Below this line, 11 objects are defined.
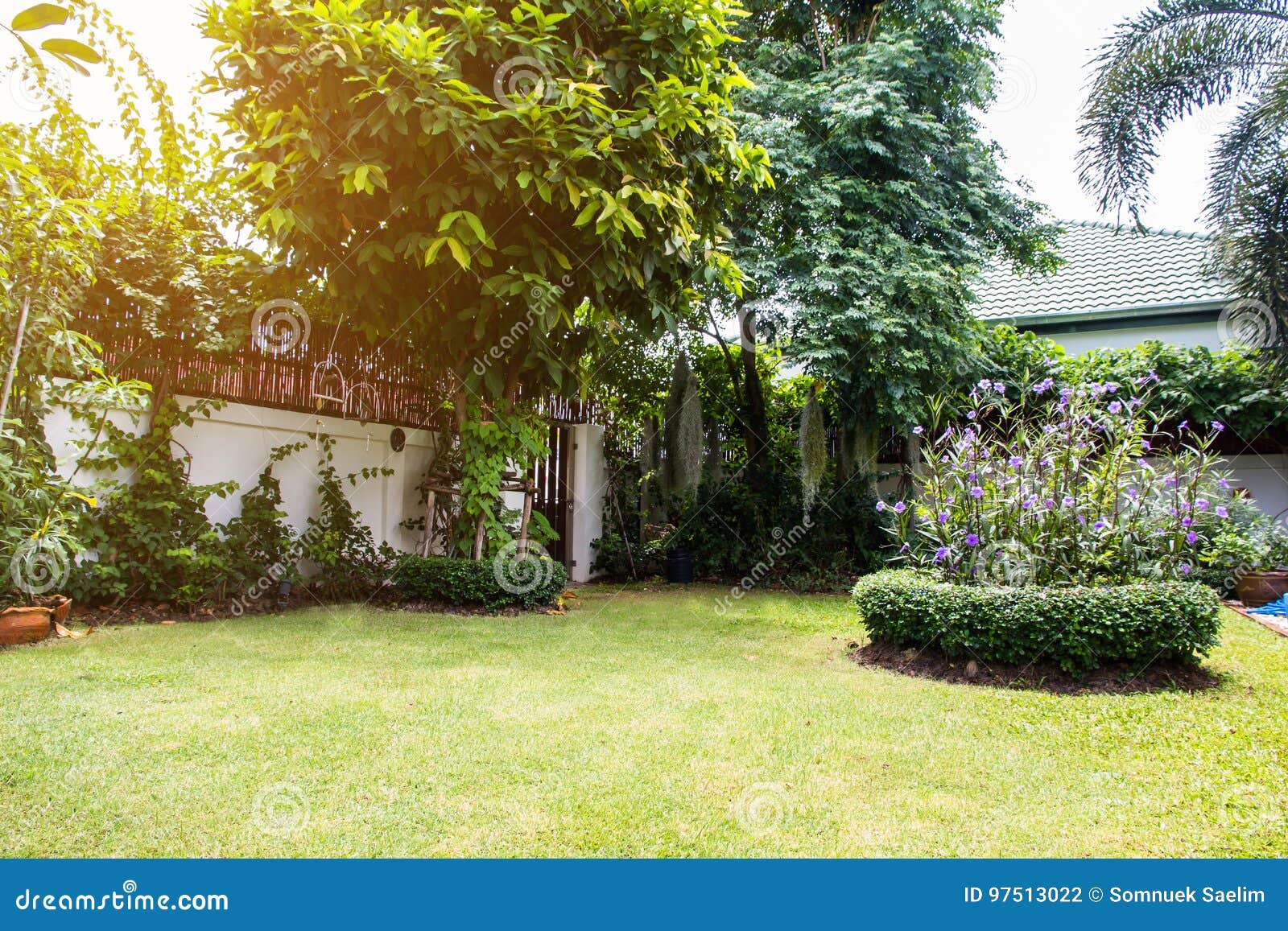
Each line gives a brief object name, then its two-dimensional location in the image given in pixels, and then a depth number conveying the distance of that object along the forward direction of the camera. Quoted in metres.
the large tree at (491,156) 5.12
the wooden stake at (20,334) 3.63
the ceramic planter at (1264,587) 7.10
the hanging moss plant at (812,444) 8.55
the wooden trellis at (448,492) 7.24
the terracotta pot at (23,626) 4.59
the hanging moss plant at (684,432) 9.11
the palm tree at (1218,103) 6.77
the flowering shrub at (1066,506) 4.81
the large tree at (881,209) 7.68
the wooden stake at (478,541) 6.93
